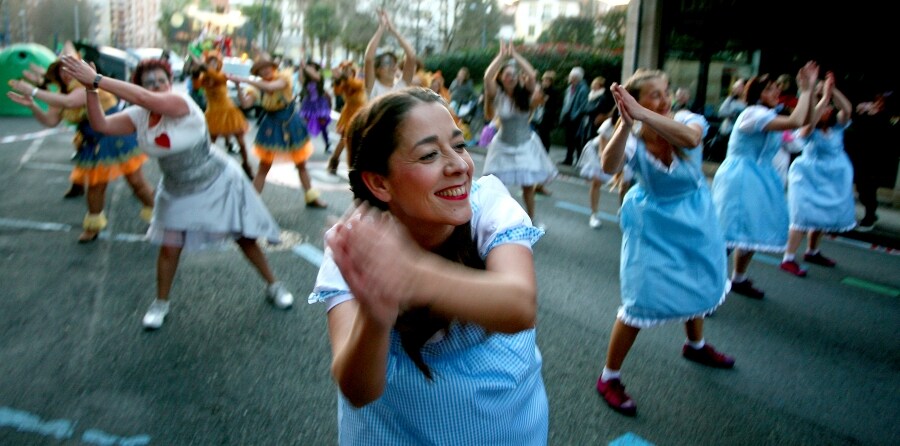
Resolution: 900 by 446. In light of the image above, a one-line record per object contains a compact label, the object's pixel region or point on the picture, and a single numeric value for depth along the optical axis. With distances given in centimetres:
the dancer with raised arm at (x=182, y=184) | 404
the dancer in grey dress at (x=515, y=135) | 696
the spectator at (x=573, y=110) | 1316
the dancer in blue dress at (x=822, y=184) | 609
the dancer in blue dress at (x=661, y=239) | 334
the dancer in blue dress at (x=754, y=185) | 495
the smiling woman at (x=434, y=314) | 135
